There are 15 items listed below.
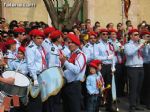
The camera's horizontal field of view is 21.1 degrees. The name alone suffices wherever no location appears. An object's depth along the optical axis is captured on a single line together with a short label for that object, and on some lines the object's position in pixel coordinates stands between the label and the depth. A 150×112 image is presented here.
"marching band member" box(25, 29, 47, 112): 7.98
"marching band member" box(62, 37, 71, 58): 9.02
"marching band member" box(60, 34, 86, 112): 7.91
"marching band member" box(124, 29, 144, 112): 9.82
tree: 13.48
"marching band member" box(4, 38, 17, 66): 8.86
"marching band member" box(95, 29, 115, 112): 9.98
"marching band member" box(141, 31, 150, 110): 10.24
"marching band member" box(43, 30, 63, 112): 8.47
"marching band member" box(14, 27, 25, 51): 9.61
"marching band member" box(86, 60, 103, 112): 8.93
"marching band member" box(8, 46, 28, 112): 8.16
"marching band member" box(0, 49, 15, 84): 6.97
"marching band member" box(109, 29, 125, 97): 10.45
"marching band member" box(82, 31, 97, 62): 9.97
